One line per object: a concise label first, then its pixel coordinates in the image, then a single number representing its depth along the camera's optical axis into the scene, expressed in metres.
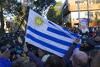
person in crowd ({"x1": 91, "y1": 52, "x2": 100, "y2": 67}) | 1.35
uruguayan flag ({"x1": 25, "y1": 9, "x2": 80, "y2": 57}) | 3.78
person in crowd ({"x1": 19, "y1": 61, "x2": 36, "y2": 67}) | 2.49
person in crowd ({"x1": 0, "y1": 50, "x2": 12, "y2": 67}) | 2.96
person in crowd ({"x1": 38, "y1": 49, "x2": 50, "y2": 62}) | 3.45
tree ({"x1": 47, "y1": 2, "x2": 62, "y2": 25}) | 38.58
